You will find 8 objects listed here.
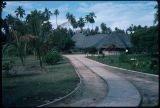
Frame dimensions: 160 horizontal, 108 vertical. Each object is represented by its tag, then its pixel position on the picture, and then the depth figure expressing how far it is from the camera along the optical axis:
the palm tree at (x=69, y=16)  120.96
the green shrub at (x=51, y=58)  37.78
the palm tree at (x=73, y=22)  122.88
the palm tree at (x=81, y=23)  121.75
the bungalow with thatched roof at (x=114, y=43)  66.79
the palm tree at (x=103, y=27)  133.62
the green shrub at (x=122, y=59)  37.22
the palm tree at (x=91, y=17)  119.96
